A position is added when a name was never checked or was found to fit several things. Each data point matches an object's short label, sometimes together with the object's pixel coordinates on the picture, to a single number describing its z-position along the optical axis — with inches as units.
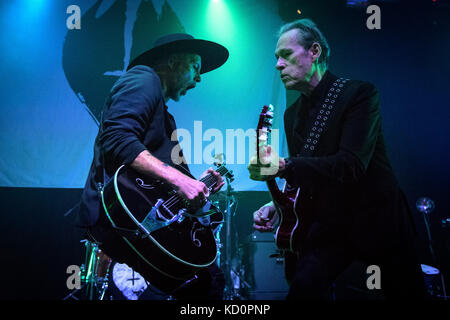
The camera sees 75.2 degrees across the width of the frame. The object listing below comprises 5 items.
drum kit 160.6
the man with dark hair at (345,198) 63.3
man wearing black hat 70.3
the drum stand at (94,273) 158.4
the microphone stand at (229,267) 164.1
